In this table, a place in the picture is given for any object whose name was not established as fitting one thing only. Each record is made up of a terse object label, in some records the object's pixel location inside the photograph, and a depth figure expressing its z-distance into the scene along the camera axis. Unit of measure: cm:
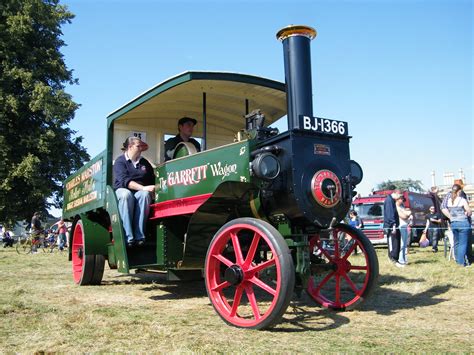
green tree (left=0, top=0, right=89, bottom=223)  2061
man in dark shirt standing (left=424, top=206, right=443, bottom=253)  1258
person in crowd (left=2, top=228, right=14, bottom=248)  2064
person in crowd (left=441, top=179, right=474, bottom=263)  825
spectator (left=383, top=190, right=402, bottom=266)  852
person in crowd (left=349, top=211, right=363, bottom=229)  1461
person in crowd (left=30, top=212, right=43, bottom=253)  1647
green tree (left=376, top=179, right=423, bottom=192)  6901
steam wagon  362
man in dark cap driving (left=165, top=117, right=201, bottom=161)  562
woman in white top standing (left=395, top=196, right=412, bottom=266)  844
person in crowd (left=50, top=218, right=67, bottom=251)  1705
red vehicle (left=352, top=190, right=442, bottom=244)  1559
